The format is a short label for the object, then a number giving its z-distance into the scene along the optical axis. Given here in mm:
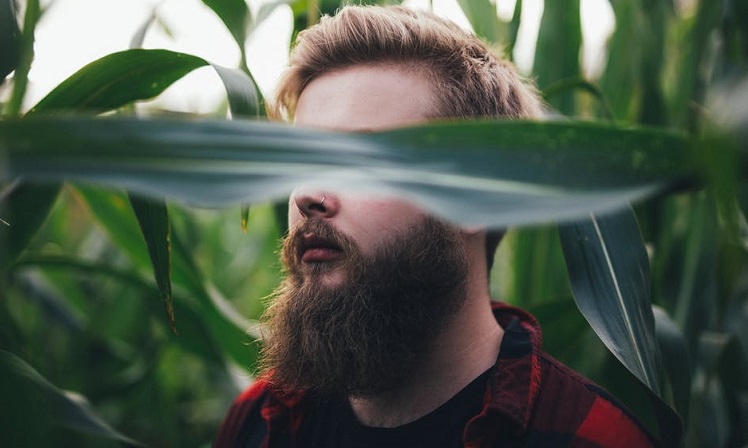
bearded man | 611
